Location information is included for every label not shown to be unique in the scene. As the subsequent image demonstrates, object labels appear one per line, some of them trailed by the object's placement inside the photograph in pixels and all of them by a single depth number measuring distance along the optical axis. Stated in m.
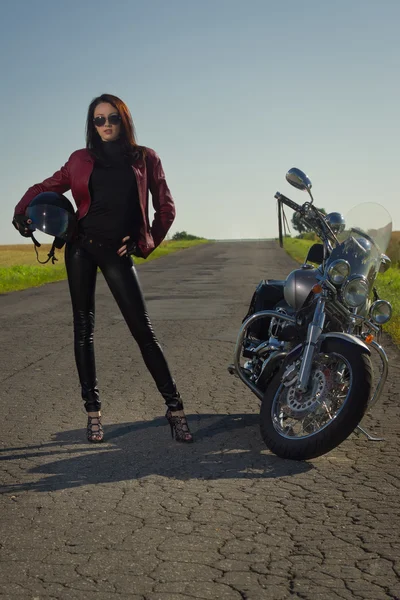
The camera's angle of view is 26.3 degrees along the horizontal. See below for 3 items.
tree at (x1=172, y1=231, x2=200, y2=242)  91.75
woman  5.09
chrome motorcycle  4.61
